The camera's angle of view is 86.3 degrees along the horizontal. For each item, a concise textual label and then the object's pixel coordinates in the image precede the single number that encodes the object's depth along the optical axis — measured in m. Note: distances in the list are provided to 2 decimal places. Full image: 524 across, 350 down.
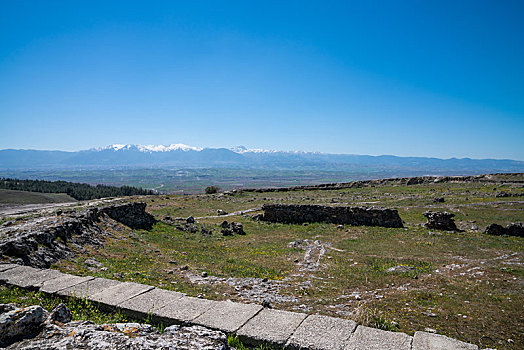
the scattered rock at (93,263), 11.31
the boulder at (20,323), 4.32
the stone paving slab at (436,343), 4.51
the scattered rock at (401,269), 13.47
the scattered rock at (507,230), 20.09
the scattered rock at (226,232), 23.09
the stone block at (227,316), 5.12
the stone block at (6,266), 7.90
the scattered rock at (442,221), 23.14
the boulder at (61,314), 5.00
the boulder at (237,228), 24.25
